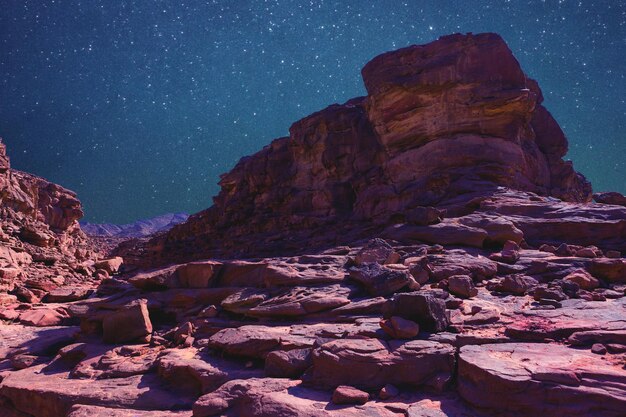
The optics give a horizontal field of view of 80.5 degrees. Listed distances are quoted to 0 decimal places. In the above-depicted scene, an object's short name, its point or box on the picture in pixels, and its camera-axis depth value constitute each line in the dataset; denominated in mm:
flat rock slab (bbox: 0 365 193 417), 6871
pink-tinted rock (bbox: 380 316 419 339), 6578
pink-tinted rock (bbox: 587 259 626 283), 9648
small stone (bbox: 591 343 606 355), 5441
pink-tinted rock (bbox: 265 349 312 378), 6551
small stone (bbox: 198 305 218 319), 10391
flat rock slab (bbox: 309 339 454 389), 5766
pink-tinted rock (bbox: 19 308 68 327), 13625
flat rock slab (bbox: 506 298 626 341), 6203
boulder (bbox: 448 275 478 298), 8773
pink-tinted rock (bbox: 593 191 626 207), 20062
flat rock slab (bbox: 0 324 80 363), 10461
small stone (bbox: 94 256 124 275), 34094
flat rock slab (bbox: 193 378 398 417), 5155
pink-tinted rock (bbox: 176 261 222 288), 12266
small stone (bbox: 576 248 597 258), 11102
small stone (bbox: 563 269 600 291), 9062
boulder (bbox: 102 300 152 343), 9953
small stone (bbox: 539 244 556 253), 12359
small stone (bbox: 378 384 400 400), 5449
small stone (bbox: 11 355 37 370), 9500
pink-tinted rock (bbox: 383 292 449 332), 6801
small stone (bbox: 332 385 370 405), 5328
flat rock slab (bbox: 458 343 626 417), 4430
